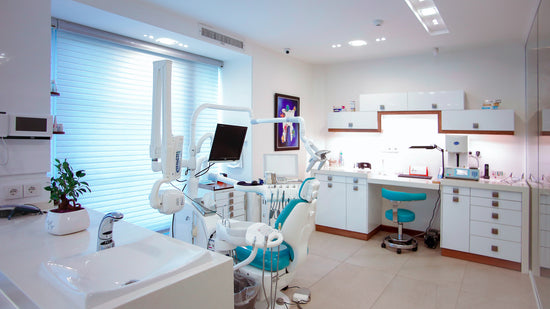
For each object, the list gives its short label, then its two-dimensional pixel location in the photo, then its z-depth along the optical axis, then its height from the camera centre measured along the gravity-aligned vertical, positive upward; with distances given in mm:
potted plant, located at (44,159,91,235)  1729 -317
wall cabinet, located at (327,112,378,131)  4825 +563
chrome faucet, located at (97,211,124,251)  1459 -350
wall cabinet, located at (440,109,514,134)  3920 +466
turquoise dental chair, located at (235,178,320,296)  2574 -651
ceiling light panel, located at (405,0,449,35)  3002 +1446
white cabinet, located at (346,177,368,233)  4469 -661
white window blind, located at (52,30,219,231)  3057 +394
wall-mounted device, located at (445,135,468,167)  3979 +120
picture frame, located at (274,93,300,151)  4766 +462
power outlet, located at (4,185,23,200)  2160 -254
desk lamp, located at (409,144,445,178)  4201 +114
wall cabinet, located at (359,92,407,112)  4598 +814
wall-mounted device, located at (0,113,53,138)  2148 +198
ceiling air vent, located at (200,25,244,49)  3623 +1388
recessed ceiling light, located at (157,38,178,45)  3551 +1278
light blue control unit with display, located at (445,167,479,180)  3795 -181
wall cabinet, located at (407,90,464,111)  4266 +777
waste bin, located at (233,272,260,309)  2359 -1025
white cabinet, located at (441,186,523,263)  3504 -726
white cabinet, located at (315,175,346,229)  4664 -667
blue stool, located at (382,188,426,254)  3924 -758
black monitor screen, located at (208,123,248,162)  3062 +128
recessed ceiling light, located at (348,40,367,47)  4141 +1485
